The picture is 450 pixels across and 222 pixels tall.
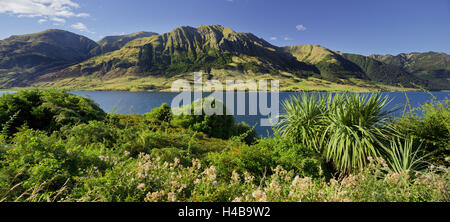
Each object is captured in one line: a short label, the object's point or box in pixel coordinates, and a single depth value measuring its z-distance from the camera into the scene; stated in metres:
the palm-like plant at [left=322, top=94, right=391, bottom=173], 5.05
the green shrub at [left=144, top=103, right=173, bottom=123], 20.21
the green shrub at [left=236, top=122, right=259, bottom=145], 19.94
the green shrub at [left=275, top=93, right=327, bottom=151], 6.28
